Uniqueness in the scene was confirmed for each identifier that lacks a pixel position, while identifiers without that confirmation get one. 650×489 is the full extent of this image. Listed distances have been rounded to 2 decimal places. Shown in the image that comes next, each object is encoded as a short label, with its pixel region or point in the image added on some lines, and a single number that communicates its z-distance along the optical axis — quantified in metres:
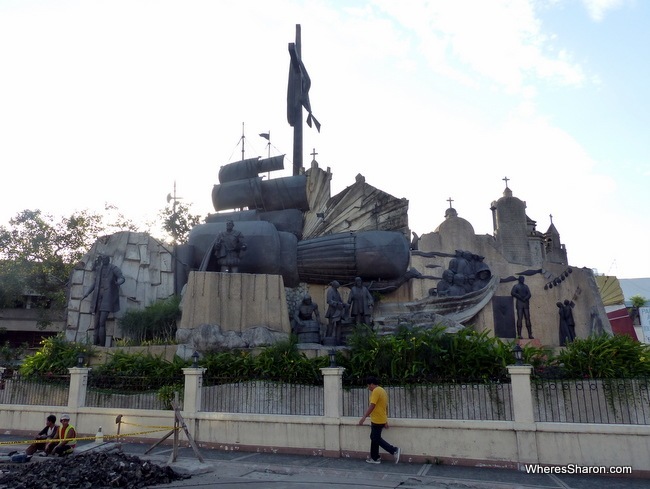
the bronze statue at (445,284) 16.22
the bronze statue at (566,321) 15.17
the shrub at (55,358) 13.30
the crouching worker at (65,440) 8.20
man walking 8.03
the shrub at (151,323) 16.03
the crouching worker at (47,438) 8.36
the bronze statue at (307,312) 15.44
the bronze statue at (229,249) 15.52
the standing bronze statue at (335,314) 14.55
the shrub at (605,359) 8.84
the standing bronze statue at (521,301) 15.17
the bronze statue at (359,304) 14.53
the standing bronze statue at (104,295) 15.77
